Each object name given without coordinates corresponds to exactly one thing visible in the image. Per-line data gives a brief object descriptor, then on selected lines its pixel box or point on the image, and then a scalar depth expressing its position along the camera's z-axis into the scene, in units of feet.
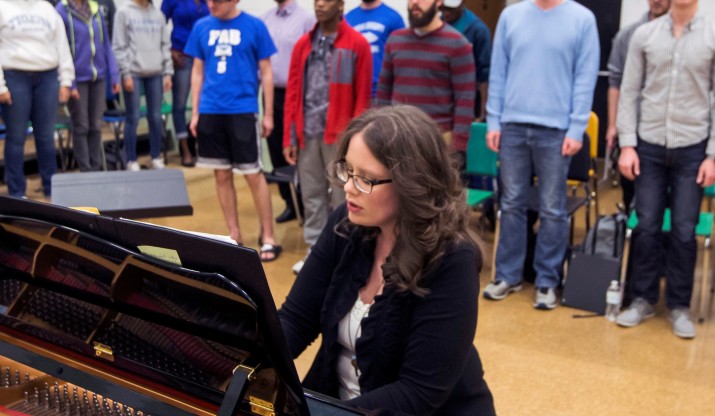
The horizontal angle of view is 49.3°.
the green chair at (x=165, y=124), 24.09
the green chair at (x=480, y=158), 15.01
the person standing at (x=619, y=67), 15.05
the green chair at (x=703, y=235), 12.46
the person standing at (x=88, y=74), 19.62
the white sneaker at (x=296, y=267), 14.49
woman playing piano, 5.41
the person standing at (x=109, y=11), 23.37
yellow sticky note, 4.20
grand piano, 4.17
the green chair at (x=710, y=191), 13.49
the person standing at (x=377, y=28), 16.30
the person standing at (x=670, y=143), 11.31
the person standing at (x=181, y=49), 22.76
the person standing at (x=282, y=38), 17.47
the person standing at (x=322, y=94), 13.85
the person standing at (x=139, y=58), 21.52
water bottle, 12.28
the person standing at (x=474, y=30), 17.01
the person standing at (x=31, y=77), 17.01
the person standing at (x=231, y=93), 14.47
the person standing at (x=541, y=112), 12.34
